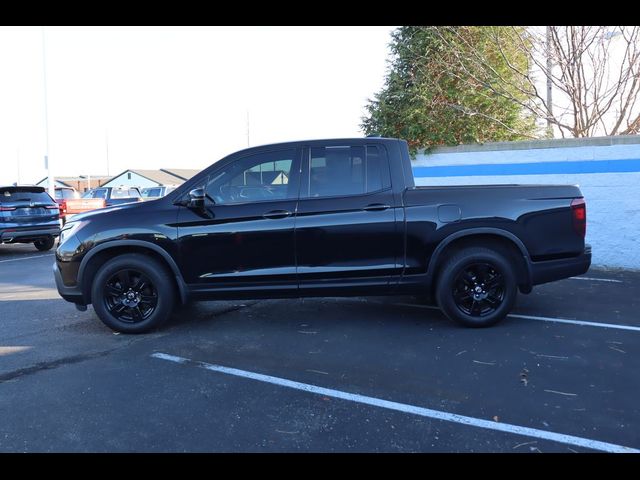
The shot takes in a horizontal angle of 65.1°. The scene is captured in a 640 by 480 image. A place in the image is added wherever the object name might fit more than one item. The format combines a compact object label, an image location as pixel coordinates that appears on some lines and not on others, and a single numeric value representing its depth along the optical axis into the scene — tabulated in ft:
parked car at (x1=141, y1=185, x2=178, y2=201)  90.89
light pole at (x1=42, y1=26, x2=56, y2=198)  61.55
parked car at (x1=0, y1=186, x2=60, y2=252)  37.78
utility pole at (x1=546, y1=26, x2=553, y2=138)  33.06
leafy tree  33.94
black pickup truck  16.80
